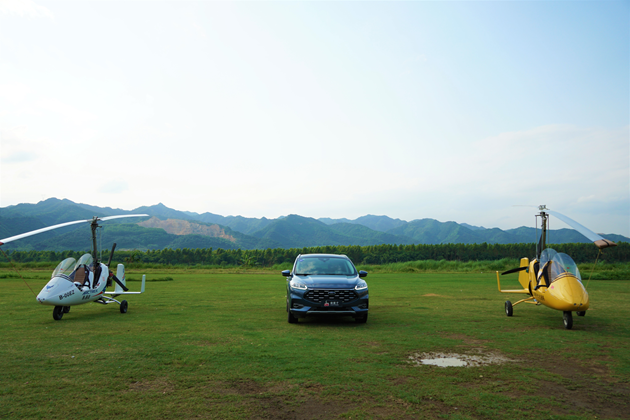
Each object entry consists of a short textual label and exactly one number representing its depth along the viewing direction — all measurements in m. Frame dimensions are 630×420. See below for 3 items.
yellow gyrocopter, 9.73
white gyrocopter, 11.41
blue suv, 10.52
